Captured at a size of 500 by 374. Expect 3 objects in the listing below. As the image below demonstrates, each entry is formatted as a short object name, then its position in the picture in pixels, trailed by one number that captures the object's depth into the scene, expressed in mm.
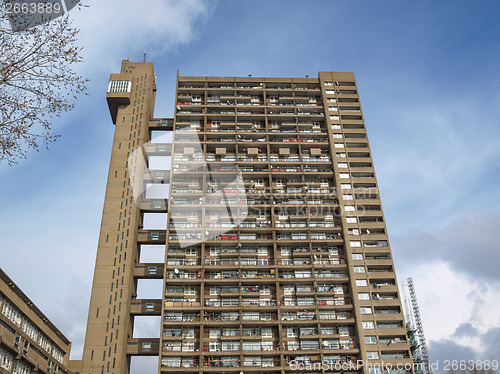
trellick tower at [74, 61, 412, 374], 76125
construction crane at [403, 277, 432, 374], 123625
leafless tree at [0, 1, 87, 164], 20531
